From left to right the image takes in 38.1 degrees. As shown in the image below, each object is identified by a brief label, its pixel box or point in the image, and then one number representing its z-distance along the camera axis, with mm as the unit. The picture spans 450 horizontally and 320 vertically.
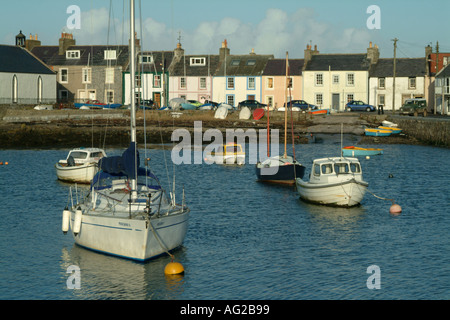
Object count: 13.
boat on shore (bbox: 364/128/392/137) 71625
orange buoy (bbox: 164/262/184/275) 21938
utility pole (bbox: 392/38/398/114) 82188
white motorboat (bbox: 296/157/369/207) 32969
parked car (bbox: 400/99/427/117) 82375
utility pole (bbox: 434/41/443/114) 87844
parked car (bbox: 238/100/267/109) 85500
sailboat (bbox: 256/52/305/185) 41250
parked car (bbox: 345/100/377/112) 87119
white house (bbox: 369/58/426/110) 91312
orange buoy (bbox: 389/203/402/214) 33500
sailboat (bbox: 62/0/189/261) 21766
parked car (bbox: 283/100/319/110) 86812
